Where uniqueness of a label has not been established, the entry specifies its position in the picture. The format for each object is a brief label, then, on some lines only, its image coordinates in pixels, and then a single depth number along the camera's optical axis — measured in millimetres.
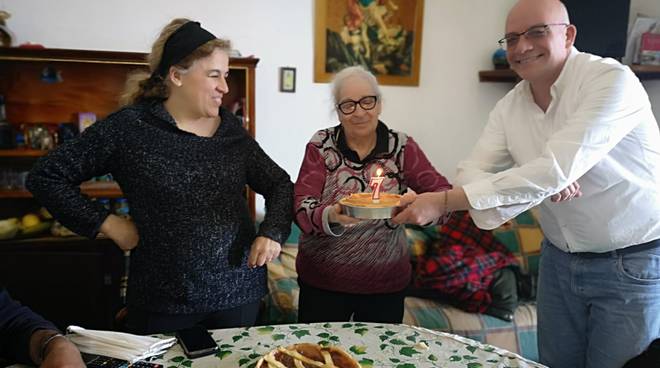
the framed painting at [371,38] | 3258
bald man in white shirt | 1206
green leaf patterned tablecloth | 1130
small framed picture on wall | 3242
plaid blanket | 2531
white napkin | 1098
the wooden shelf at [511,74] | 2736
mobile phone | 1135
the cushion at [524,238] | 2972
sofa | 2443
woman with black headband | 1373
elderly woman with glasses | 1576
